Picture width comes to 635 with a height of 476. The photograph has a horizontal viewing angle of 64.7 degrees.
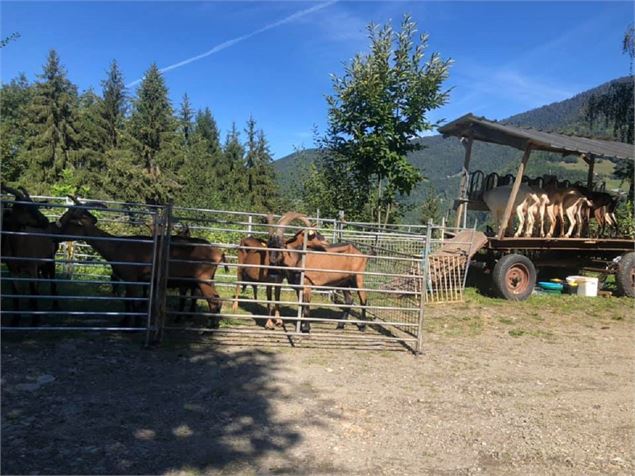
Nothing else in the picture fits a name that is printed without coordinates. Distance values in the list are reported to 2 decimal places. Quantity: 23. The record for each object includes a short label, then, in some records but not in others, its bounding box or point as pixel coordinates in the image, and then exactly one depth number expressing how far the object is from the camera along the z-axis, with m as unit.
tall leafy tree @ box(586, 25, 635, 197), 22.03
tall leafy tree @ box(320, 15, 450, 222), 13.56
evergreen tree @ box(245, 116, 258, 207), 46.56
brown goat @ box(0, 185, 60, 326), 6.55
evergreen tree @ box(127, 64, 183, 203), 35.38
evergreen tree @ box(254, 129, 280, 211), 46.62
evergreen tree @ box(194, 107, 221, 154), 54.08
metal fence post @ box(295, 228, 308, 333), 6.86
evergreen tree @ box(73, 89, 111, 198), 36.03
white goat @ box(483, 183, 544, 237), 11.37
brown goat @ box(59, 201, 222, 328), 6.69
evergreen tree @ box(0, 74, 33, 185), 32.31
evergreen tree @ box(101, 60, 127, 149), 39.34
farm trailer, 11.07
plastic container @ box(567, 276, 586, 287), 12.27
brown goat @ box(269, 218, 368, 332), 7.25
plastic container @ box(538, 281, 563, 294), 12.42
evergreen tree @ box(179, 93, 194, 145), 52.99
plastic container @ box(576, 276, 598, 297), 12.12
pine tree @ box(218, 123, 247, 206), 45.47
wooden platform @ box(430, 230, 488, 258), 11.15
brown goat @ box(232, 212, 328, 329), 7.32
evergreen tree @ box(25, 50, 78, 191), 35.25
